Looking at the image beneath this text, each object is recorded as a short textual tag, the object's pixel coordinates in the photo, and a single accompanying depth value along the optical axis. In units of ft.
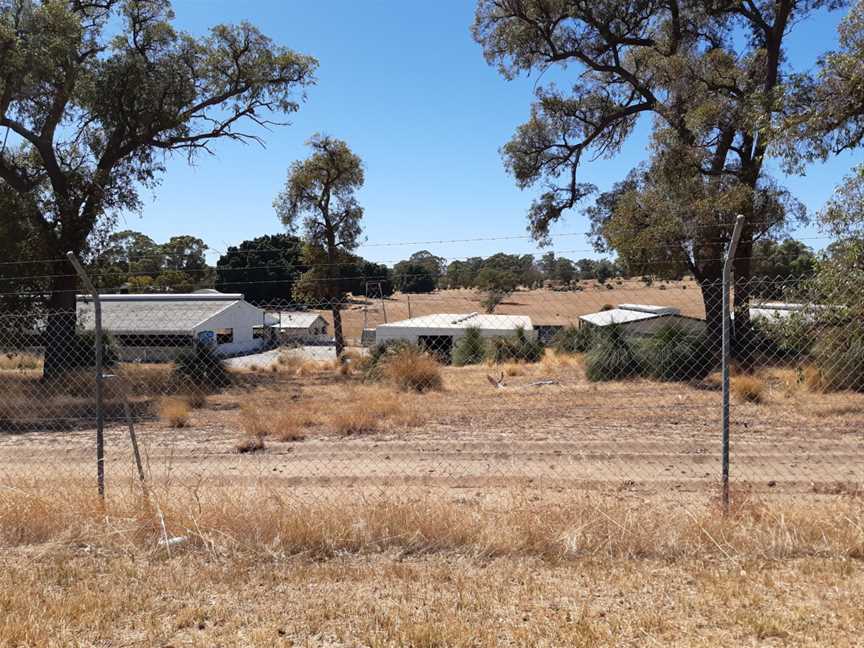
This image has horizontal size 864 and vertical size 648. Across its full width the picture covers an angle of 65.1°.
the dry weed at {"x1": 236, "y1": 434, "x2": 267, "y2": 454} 32.89
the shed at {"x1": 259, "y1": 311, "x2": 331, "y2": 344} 153.56
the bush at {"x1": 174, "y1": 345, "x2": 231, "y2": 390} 63.72
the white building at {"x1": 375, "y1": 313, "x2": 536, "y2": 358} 105.19
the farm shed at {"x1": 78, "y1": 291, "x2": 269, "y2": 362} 118.93
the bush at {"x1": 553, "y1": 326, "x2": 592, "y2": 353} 88.38
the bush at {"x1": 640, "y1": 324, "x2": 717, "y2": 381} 59.72
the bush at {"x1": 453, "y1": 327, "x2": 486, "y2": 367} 89.35
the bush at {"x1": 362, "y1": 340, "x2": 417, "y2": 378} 66.95
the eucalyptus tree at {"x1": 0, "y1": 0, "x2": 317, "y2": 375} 63.41
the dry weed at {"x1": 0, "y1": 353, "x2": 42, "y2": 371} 91.35
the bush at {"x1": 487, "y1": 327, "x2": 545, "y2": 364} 86.84
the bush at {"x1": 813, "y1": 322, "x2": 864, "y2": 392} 47.06
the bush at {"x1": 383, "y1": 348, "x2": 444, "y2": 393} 56.29
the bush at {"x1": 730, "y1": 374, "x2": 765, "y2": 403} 45.78
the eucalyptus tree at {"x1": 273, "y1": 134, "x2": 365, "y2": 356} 110.42
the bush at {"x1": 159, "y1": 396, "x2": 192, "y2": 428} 41.39
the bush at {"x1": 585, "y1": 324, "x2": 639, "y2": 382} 61.26
